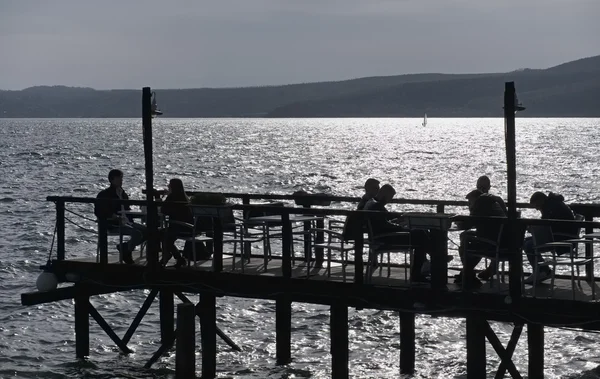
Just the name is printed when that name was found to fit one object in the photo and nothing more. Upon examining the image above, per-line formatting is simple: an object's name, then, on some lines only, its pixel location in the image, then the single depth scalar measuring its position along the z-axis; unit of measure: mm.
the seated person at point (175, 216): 15195
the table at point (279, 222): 14700
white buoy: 15781
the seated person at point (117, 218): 15602
